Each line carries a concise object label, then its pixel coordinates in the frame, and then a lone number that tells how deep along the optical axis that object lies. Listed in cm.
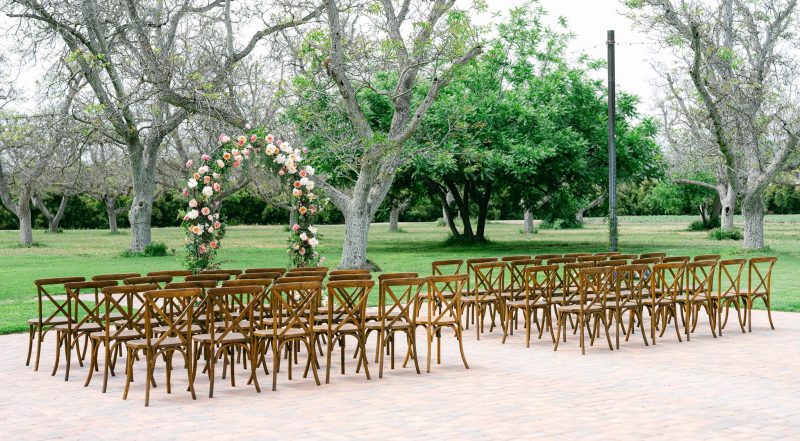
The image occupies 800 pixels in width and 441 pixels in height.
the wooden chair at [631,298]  1136
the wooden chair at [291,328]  884
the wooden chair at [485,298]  1224
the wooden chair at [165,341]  823
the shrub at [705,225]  5953
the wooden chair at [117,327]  858
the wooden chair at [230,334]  859
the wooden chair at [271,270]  1134
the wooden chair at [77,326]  952
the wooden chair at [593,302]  1092
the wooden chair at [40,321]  1002
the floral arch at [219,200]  1716
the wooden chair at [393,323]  961
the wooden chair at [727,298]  1211
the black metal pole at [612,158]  1808
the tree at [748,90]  2938
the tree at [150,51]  2370
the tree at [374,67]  2134
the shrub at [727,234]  4409
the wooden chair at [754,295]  1273
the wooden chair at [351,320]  922
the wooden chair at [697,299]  1220
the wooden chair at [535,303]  1121
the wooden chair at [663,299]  1162
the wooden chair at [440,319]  980
